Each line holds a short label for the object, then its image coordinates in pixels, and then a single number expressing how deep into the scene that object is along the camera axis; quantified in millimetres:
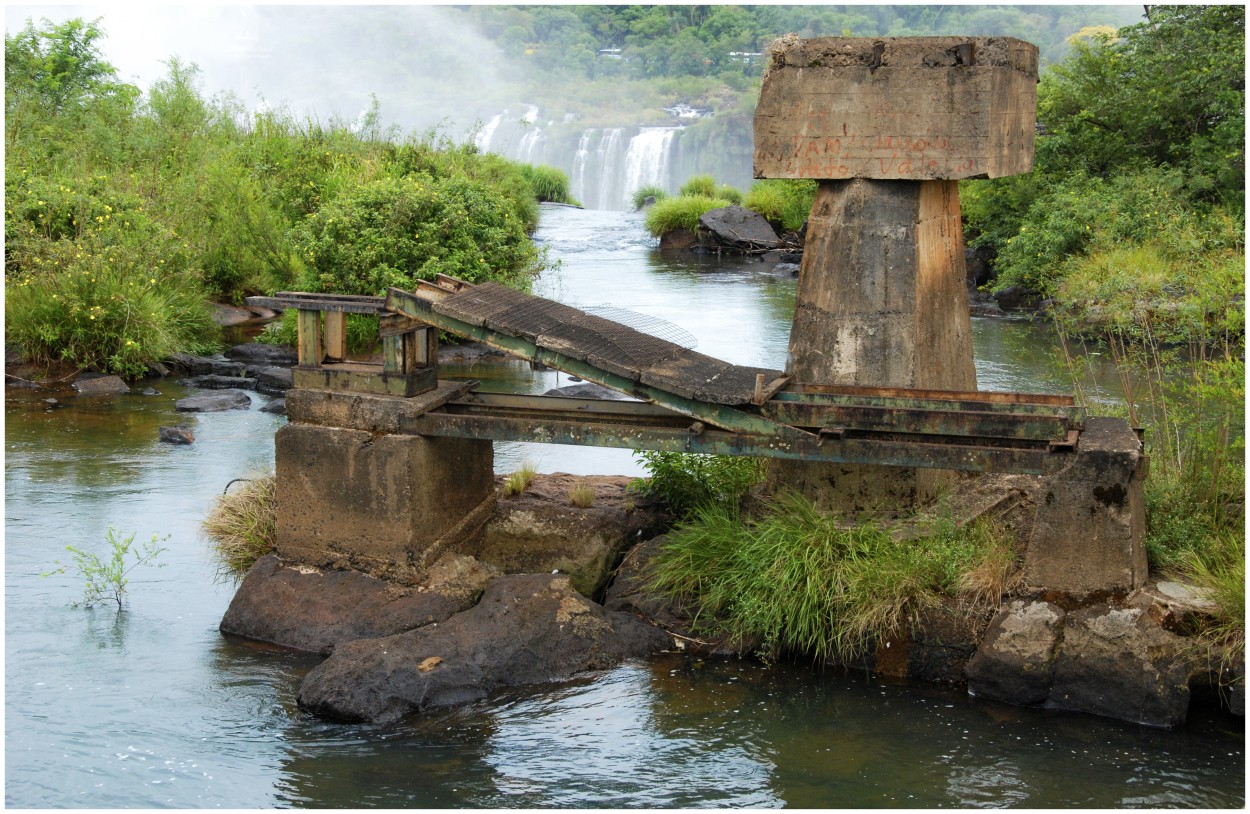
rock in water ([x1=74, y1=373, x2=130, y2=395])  15711
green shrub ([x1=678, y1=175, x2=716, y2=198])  34906
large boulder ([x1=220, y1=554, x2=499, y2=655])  8305
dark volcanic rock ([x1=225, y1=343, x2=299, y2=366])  17359
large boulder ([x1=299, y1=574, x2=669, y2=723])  7422
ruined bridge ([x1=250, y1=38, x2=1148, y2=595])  7723
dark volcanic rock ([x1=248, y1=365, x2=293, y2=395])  15969
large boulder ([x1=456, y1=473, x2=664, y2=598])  8938
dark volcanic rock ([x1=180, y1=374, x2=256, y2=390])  16156
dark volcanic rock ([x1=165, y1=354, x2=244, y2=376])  16859
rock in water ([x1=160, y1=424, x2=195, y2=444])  13602
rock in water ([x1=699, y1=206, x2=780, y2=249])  30189
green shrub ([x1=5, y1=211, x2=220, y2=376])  16188
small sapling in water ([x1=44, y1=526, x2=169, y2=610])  9344
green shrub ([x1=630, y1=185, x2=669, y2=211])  40491
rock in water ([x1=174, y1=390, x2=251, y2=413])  15086
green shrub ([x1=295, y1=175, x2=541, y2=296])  16109
